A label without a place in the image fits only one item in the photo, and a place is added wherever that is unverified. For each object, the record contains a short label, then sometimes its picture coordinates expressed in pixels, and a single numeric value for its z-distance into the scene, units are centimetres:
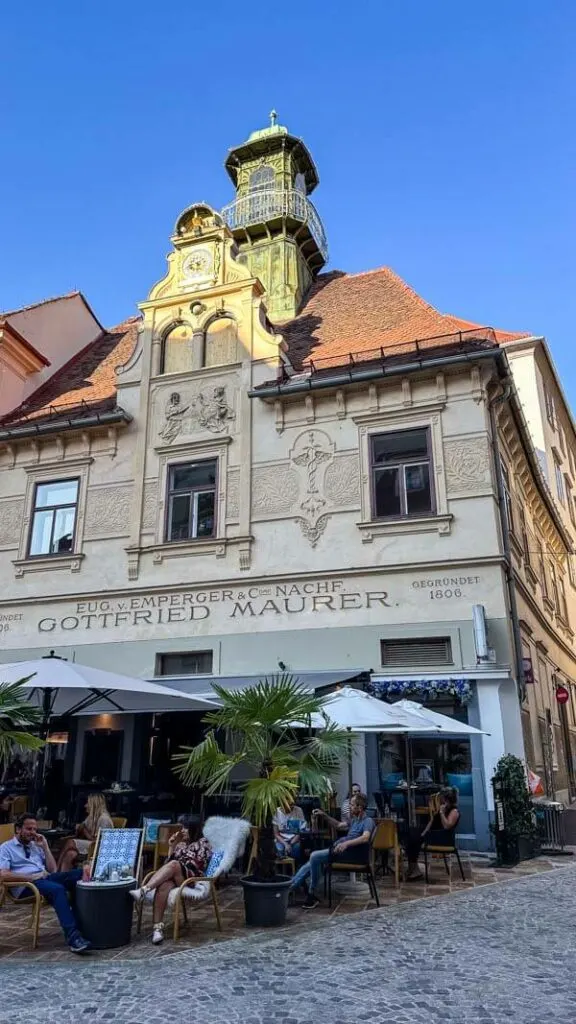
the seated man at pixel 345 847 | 792
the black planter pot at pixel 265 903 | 704
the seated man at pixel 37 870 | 639
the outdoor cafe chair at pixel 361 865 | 787
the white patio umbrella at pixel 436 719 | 1002
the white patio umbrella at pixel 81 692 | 923
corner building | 1273
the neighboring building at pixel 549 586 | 1566
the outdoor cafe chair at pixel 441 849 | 927
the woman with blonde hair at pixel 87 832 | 805
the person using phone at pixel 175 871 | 675
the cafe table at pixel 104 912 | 632
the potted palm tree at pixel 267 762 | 697
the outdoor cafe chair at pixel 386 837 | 897
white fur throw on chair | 750
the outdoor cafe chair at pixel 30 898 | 642
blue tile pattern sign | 688
